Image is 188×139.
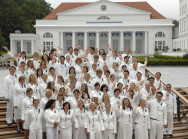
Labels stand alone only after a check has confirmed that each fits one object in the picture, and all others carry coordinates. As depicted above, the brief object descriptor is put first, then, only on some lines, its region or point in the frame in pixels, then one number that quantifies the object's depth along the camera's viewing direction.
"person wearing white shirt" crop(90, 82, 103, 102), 8.53
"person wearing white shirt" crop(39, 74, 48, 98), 8.75
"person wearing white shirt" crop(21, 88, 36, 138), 7.70
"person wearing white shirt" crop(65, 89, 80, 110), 7.97
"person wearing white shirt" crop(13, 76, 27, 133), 8.38
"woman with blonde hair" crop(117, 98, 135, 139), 7.88
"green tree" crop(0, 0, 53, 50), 57.38
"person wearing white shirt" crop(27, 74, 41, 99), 8.40
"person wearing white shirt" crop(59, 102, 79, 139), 7.54
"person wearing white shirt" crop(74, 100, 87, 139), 7.77
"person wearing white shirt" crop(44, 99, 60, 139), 7.33
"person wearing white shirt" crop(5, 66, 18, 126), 8.86
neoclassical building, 50.91
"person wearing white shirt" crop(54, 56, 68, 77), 10.84
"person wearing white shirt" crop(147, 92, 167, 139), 8.12
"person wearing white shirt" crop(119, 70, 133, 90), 9.61
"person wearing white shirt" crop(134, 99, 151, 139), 7.94
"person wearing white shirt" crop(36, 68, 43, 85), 9.18
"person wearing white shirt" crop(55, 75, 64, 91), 8.84
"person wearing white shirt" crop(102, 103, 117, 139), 7.71
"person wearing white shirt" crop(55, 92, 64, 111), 7.60
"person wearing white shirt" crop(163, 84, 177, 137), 8.79
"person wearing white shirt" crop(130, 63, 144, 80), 10.71
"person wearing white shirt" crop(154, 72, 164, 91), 9.27
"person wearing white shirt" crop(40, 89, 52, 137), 7.71
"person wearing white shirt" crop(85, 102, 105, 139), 7.61
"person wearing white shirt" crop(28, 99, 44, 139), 7.49
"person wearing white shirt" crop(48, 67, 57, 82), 9.39
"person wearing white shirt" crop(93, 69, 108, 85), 9.48
